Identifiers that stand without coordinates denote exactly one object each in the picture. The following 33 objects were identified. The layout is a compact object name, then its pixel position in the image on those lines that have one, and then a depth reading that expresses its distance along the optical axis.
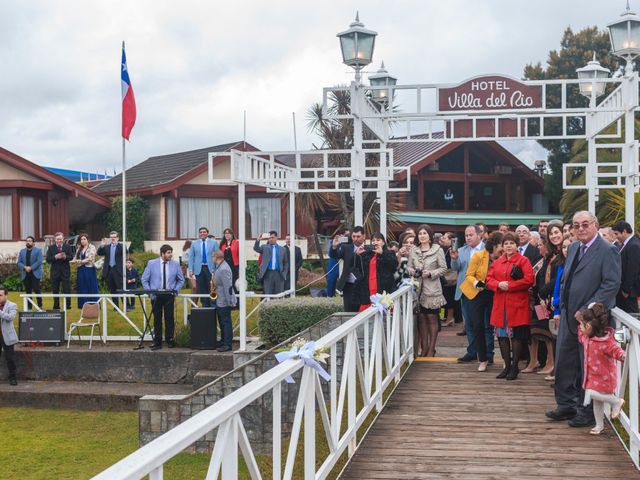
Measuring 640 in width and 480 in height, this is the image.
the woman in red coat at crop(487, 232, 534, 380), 9.57
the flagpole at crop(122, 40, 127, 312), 17.53
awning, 32.69
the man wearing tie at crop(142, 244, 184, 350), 16.08
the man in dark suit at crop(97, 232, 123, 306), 19.58
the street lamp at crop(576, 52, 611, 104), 17.28
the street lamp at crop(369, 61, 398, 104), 16.31
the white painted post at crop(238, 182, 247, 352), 13.39
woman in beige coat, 11.23
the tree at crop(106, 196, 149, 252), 31.95
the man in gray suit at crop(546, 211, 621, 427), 7.28
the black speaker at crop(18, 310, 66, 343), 17.08
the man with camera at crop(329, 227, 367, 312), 11.88
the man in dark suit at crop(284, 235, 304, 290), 18.88
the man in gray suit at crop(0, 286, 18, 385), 16.11
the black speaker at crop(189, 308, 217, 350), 16.02
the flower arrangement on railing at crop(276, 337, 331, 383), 5.52
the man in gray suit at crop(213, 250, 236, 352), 15.34
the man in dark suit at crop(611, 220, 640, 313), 9.16
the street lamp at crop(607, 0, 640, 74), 13.21
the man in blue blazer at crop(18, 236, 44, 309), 19.81
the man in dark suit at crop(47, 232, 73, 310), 19.17
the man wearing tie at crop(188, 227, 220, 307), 17.95
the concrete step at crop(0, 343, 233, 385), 16.02
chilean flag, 19.62
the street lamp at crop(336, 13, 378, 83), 13.30
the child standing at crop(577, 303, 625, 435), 7.07
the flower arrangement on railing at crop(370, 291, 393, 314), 8.62
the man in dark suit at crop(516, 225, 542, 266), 11.15
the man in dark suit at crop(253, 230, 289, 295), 17.95
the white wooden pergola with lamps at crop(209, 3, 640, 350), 13.24
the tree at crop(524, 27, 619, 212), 42.81
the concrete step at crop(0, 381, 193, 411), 15.56
